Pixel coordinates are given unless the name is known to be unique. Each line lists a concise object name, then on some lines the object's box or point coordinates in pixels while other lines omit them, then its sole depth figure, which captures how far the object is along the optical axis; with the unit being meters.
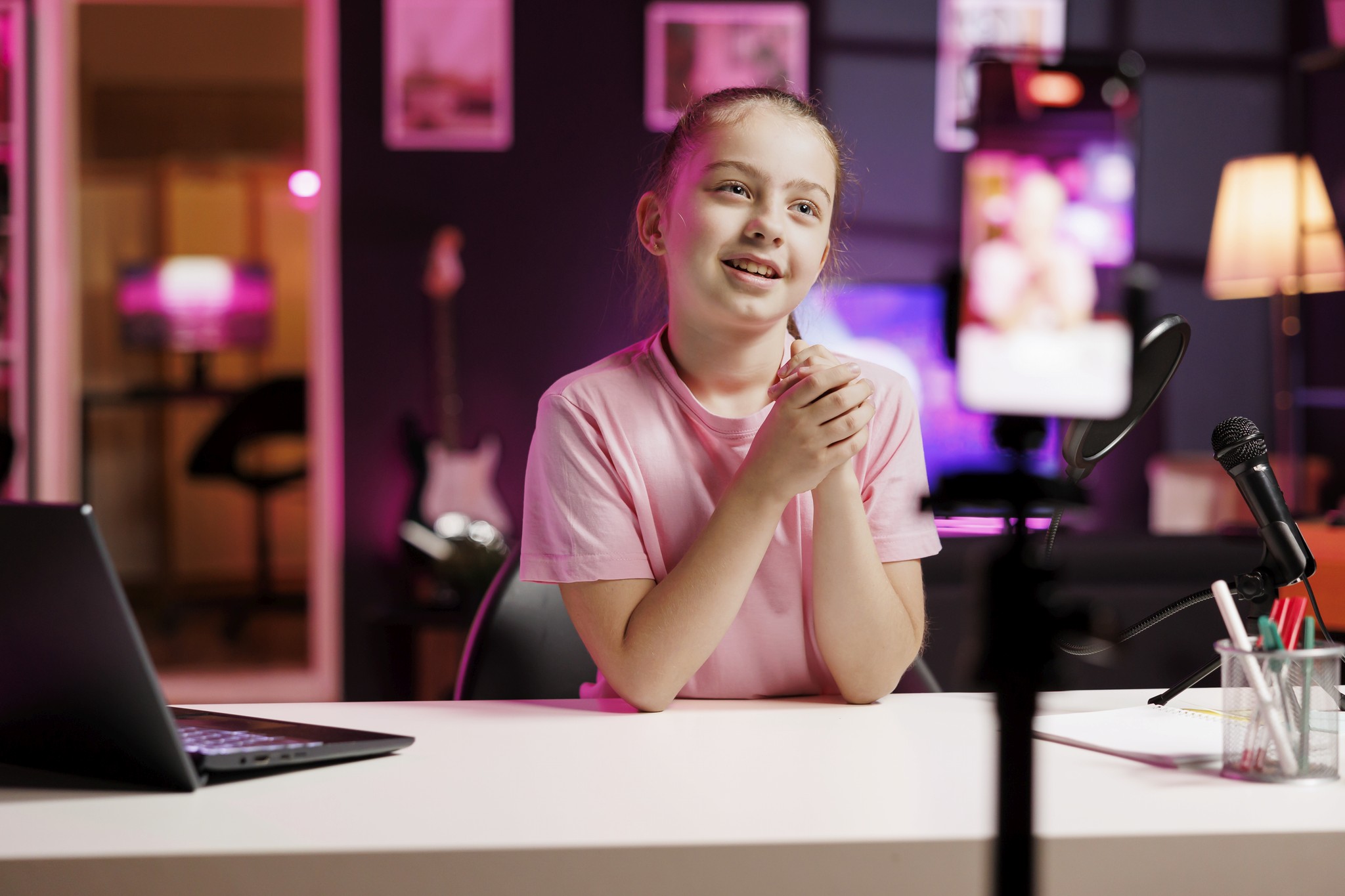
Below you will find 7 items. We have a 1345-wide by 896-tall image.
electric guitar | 3.46
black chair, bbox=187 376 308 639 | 4.57
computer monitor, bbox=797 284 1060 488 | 4.04
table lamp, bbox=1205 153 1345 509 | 3.63
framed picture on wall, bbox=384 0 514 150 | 4.05
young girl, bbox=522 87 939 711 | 0.98
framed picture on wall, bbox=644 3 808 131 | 4.16
